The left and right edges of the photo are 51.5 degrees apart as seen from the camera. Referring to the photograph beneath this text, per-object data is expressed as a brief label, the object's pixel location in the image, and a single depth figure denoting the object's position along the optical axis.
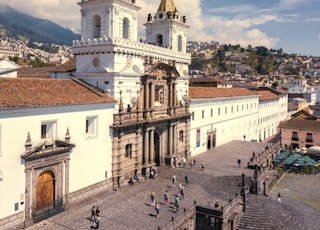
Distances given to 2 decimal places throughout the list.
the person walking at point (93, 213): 21.83
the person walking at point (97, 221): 20.80
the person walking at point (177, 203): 24.40
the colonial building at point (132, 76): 28.50
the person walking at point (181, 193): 26.89
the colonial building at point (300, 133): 58.09
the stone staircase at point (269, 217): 26.09
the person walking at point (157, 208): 23.30
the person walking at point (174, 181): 29.78
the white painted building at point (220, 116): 43.44
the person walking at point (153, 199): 25.02
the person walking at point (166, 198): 25.31
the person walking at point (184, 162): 37.41
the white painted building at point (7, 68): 32.75
